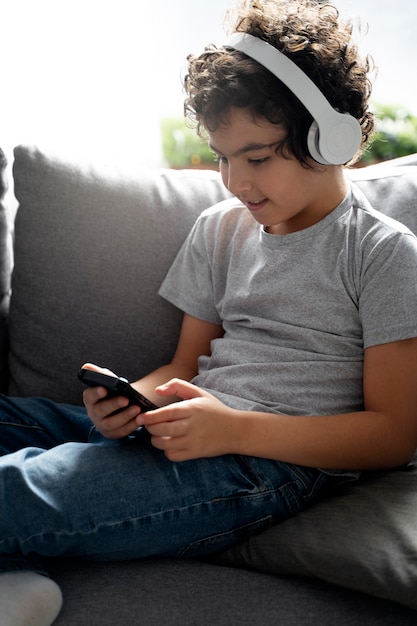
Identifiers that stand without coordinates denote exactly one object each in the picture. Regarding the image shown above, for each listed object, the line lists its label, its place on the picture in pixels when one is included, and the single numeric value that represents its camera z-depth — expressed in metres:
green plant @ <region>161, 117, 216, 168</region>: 3.12
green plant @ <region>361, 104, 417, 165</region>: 2.96
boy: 1.05
